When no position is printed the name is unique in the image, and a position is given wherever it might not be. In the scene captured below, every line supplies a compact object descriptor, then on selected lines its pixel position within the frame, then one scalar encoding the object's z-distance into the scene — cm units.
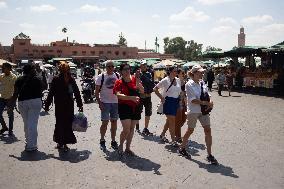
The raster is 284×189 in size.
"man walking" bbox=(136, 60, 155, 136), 927
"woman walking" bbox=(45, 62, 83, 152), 727
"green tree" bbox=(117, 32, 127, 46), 12600
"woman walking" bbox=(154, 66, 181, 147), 767
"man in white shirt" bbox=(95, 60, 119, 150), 749
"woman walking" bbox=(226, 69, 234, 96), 2183
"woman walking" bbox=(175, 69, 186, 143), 817
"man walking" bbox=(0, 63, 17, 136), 900
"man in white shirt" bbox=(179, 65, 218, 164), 638
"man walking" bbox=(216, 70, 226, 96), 2162
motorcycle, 1744
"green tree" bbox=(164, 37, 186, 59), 13401
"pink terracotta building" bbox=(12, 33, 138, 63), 8244
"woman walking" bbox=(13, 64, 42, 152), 725
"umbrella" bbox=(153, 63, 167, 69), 3188
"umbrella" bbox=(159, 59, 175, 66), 3110
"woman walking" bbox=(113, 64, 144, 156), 672
